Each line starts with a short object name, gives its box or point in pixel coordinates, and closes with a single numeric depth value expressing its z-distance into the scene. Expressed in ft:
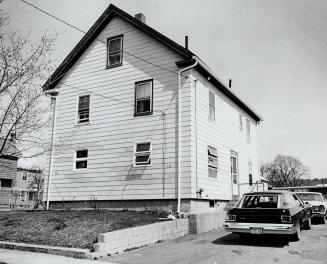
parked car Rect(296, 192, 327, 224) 51.29
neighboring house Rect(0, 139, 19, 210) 117.58
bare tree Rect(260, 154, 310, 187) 328.08
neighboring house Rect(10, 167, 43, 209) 123.91
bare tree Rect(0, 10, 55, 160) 35.09
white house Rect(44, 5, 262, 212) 49.57
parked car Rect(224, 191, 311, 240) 32.53
